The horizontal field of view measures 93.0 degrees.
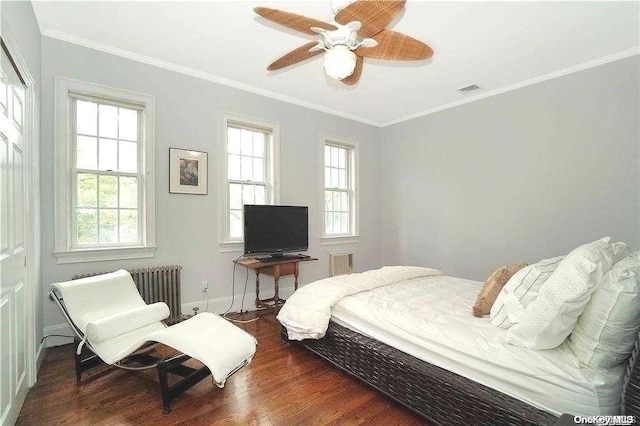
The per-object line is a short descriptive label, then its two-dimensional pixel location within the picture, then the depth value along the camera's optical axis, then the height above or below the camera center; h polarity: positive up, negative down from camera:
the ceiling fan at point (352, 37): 1.62 +1.09
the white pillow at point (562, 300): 1.41 -0.42
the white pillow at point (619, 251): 1.73 -0.24
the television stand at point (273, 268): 3.57 -0.68
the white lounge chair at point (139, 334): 1.94 -0.85
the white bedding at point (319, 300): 2.42 -0.74
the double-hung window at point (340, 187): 4.89 +0.41
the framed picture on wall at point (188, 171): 3.39 +0.47
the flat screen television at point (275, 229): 3.63 -0.22
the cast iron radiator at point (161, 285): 3.08 -0.77
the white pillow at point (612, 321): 1.32 -0.49
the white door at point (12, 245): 1.58 -0.19
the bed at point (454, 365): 1.33 -0.83
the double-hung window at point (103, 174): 2.83 +0.39
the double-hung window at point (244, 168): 3.79 +0.59
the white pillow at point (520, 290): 1.74 -0.46
